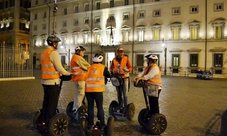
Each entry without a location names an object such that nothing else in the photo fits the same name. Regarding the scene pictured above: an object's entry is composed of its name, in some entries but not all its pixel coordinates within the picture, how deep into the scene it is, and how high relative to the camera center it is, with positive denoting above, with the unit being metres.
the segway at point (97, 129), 3.86 -1.40
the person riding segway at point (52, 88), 4.03 -0.50
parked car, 21.46 -1.08
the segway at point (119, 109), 5.35 -1.34
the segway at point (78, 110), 4.75 -1.28
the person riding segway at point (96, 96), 3.91 -0.67
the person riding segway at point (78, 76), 4.90 -0.27
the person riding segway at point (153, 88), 4.39 -0.56
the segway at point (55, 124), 4.00 -1.37
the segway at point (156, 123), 4.41 -1.44
